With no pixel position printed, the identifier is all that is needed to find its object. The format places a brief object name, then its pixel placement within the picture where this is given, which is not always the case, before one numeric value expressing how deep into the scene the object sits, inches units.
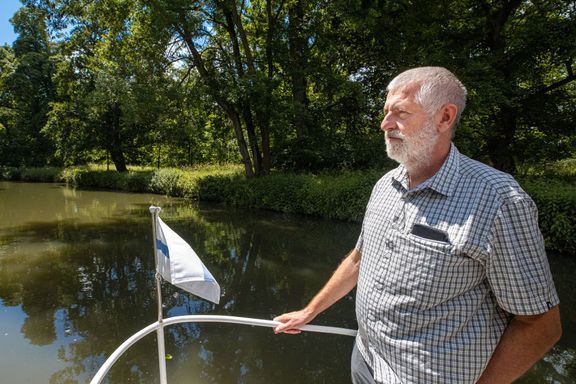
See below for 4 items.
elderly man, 43.3
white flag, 81.0
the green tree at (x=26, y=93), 1195.9
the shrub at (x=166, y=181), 734.5
